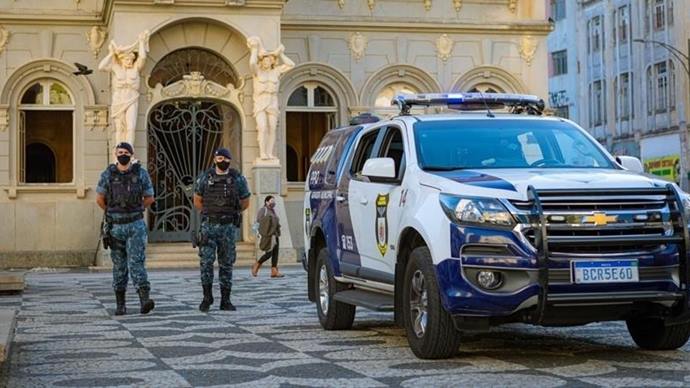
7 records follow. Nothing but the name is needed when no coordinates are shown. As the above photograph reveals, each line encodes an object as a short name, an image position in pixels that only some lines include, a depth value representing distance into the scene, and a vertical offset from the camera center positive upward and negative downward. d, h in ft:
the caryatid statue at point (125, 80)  87.35 +10.76
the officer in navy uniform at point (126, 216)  47.34 +0.73
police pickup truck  28.50 -0.11
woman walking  76.33 -0.06
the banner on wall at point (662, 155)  176.76 +10.23
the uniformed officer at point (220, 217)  49.19 +0.66
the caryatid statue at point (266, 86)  89.56 +10.46
